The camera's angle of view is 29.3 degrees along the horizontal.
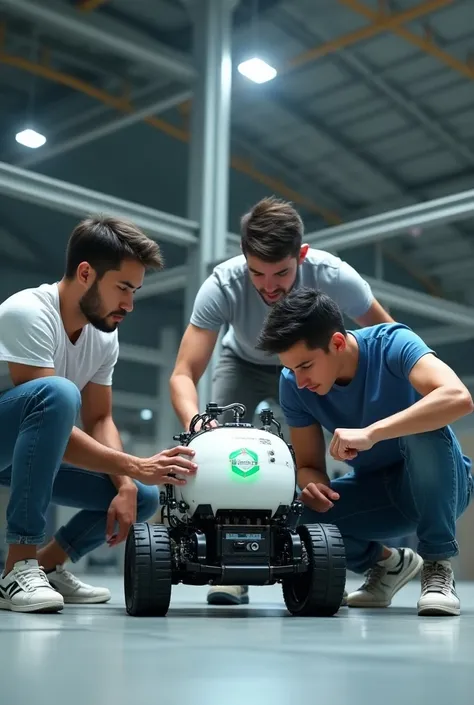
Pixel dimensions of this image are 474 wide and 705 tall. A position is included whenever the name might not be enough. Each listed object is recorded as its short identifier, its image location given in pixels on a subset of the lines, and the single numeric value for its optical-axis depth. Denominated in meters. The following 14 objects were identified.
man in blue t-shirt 1.74
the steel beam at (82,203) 3.71
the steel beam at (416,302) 4.47
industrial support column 4.23
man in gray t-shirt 2.10
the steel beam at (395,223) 3.59
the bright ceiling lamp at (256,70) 4.45
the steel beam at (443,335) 6.39
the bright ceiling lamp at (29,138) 5.99
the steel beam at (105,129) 5.85
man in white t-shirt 1.77
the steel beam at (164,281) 4.36
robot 1.62
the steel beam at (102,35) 4.33
